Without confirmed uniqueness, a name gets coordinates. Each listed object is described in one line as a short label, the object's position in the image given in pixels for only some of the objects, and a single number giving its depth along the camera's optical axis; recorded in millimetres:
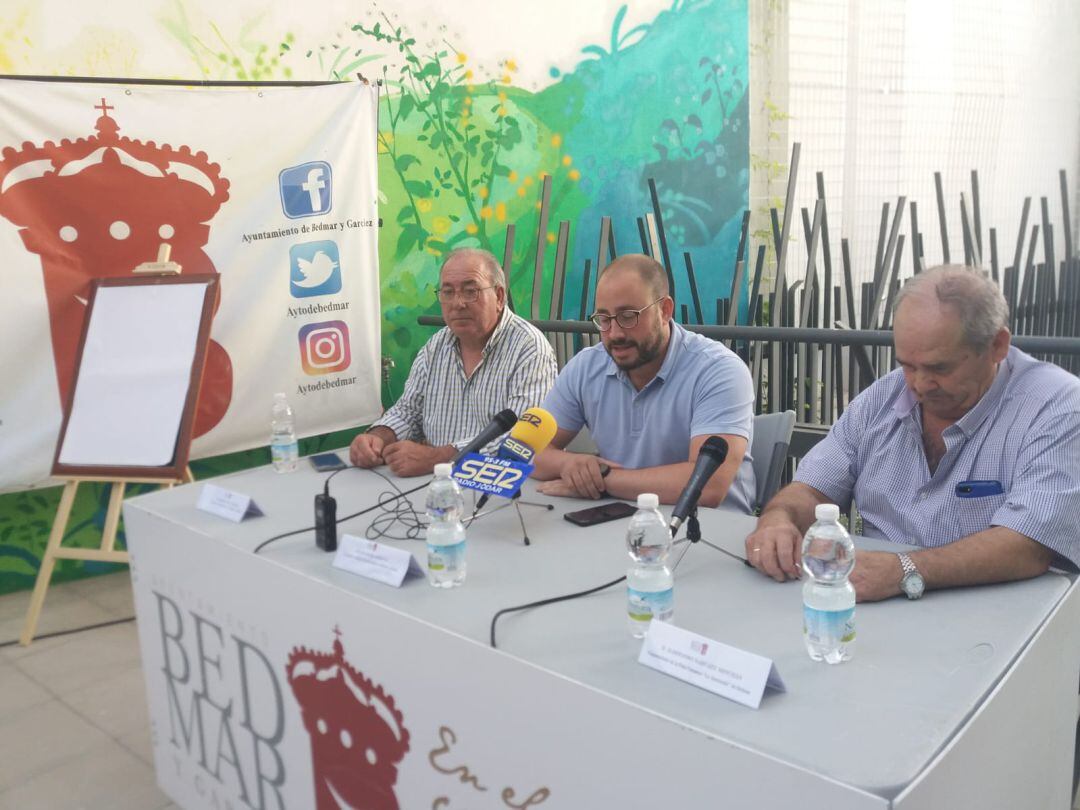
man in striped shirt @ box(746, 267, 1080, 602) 1409
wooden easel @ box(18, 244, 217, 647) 2996
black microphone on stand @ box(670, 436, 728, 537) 1438
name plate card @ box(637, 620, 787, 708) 1091
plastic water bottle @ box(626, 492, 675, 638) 1286
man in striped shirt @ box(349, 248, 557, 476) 2658
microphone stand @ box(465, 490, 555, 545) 1746
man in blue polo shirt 2018
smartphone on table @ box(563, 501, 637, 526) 1836
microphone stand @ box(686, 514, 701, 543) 1564
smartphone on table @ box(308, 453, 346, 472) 2354
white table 1030
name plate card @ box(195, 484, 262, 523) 1972
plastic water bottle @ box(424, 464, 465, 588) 1525
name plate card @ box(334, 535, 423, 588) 1553
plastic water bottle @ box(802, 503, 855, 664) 1168
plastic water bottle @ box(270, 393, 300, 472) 2309
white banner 3203
